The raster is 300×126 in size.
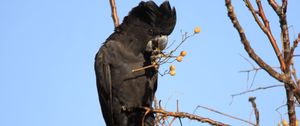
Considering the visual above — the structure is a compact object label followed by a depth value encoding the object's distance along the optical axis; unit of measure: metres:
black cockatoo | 11.26
